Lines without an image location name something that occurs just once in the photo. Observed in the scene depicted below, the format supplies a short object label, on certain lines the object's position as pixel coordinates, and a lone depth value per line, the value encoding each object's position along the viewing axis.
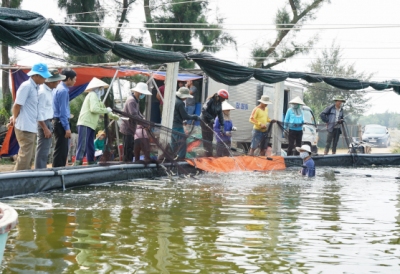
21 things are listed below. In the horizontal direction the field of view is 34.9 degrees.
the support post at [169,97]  13.29
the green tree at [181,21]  19.97
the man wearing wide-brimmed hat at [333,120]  17.77
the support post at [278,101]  17.70
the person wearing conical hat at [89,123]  11.26
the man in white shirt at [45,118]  9.52
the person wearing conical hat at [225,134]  13.06
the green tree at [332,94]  48.10
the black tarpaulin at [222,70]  13.76
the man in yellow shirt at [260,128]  16.00
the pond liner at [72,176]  8.50
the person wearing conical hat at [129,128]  11.52
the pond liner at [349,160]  16.75
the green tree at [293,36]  23.91
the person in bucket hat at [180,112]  13.53
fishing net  11.50
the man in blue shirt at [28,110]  9.13
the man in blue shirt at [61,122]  10.29
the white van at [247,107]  17.89
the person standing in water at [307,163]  12.88
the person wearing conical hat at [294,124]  16.72
